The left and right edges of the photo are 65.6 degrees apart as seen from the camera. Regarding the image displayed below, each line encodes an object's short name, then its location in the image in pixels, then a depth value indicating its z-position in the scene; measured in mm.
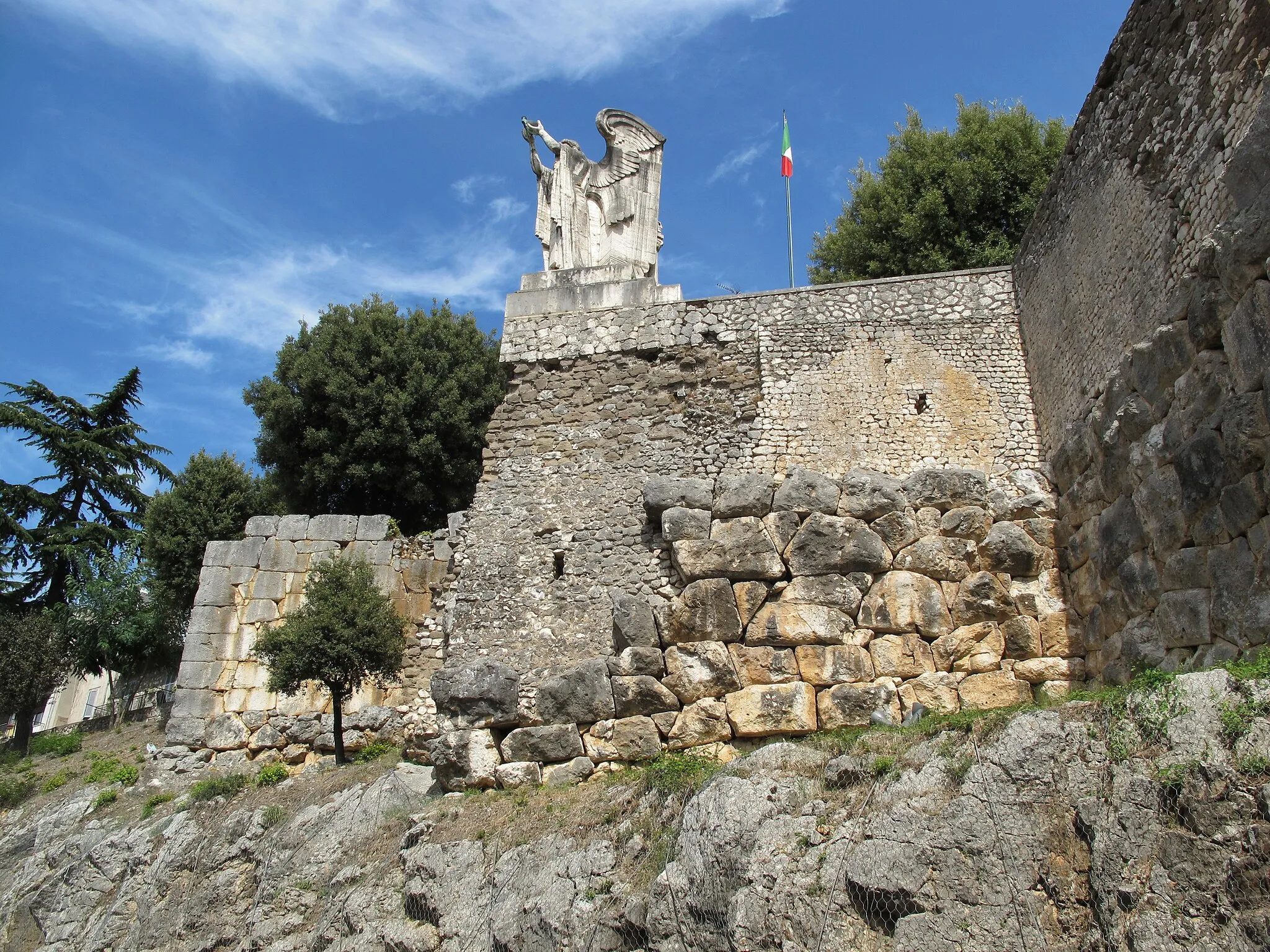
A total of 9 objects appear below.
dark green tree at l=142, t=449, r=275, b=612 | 17562
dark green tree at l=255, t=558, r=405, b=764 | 11836
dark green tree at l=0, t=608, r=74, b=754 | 18016
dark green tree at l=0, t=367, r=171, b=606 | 22297
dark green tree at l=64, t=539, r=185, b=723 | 19656
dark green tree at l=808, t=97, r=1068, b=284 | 19250
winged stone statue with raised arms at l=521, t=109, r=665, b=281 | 14398
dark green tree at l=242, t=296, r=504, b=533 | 18625
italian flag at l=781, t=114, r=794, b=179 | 20625
